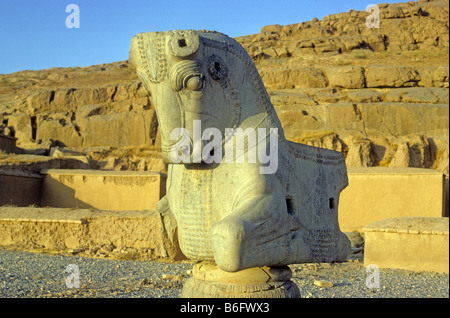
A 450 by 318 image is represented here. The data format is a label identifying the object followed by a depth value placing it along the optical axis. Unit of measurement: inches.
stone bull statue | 110.9
